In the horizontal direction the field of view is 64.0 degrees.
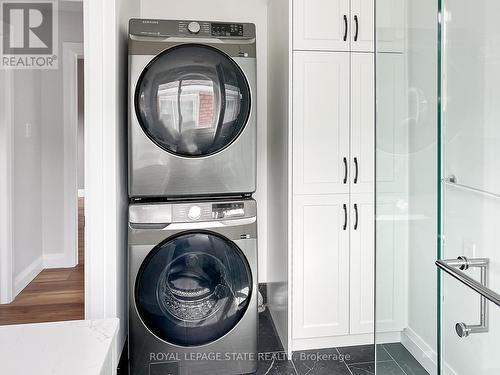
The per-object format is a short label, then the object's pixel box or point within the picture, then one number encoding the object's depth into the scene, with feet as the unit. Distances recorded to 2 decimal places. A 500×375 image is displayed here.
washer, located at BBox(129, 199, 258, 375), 6.61
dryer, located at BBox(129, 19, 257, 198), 6.57
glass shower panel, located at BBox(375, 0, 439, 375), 3.66
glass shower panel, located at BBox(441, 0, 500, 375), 3.51
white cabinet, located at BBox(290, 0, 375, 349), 7.49
